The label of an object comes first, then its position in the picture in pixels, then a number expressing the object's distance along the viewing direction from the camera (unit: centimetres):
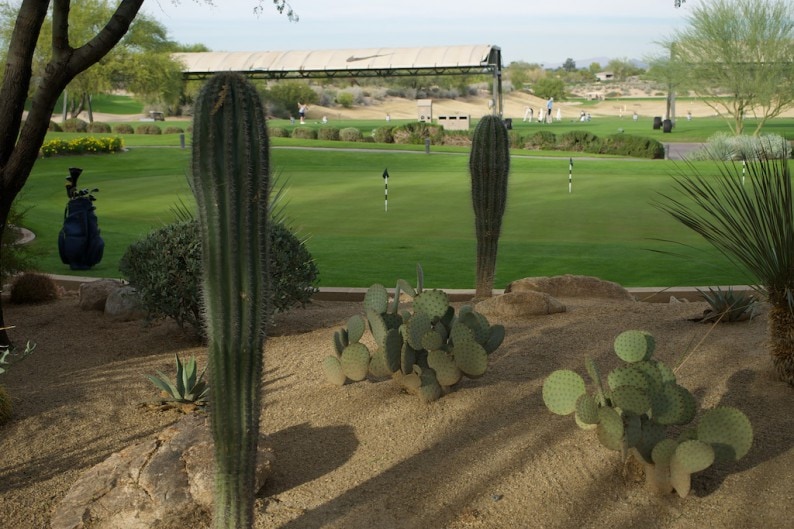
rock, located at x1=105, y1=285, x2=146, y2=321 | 952
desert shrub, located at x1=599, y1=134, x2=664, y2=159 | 3644
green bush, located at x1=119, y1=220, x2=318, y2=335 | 814
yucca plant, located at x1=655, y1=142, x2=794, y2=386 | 579
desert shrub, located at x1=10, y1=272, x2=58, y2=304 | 1051
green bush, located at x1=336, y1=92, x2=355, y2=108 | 9025
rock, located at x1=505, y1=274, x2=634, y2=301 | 984
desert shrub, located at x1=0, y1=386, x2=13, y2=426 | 652
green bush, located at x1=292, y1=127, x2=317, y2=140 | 4681
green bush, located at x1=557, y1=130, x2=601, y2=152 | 4094
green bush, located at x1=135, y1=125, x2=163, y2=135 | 4869
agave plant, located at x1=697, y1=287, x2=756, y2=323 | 767
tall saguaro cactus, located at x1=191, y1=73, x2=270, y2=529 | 407
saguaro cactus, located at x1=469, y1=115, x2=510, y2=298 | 975
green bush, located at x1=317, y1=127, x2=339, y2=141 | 4631
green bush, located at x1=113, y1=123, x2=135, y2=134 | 5041
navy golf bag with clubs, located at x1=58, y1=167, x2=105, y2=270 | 1293
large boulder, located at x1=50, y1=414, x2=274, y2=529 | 497
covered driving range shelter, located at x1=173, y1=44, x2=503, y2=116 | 4322
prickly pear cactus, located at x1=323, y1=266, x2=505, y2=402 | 612
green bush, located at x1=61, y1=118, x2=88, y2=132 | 5035
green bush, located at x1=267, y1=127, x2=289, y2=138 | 4712
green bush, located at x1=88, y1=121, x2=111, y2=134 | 4988
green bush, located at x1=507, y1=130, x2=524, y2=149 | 4266
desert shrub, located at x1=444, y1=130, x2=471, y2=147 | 4394
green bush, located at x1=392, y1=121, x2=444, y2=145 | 4453
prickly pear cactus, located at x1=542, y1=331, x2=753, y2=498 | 472
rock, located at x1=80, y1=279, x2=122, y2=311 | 991
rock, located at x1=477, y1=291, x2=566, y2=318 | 846
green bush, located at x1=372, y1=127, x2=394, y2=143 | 4541
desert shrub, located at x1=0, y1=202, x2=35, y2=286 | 1047
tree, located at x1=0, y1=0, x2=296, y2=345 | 803
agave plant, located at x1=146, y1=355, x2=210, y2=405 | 661
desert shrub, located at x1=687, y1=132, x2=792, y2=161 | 3033
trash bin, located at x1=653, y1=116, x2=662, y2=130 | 5767
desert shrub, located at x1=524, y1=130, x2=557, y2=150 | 4238
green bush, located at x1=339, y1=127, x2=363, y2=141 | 4588
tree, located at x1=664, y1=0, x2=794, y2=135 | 4678
